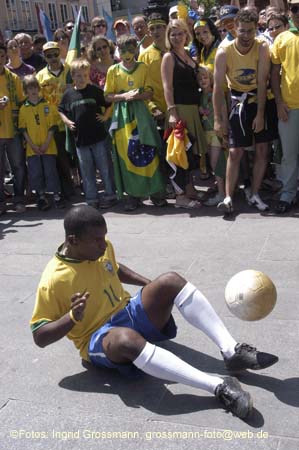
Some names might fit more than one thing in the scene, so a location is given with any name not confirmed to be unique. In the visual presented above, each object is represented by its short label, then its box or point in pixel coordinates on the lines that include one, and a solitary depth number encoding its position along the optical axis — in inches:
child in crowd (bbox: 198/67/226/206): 271.1
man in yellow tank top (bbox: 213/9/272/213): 244.1
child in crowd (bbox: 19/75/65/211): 296.2
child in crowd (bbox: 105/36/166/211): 273.4
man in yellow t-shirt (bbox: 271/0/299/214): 239.6
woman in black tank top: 261.3
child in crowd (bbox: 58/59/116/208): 279.1
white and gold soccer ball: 129.1
